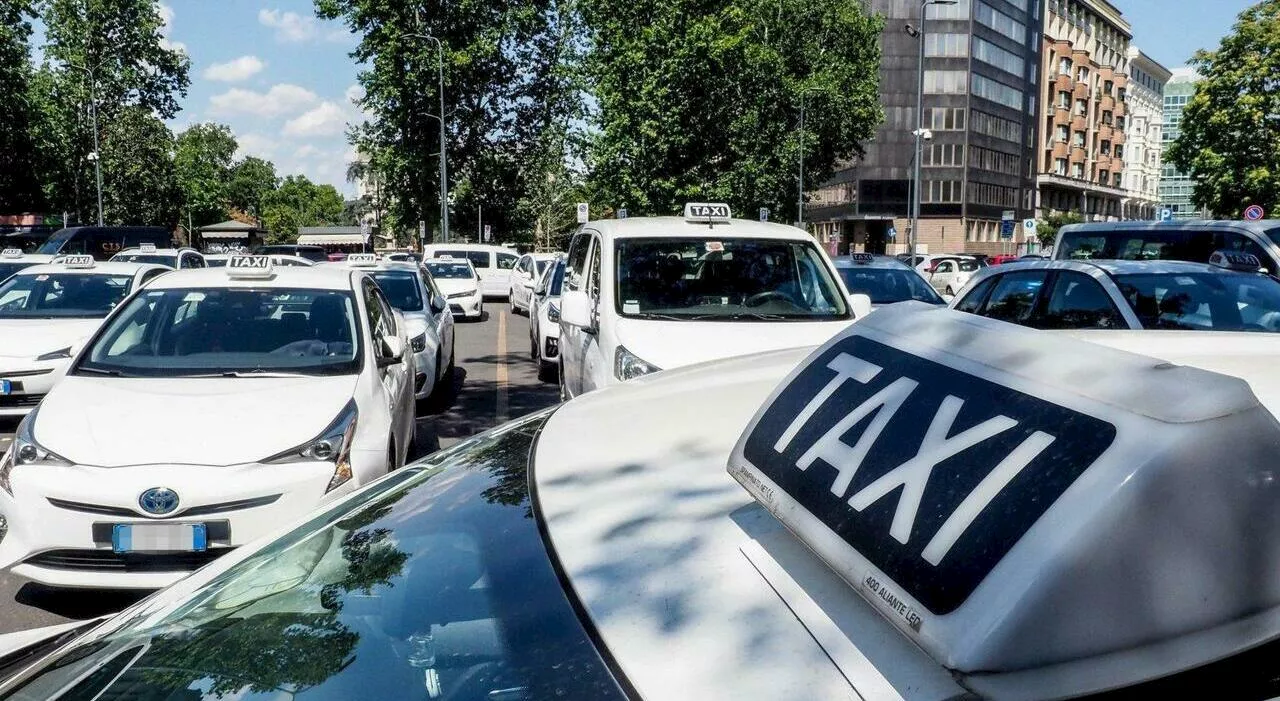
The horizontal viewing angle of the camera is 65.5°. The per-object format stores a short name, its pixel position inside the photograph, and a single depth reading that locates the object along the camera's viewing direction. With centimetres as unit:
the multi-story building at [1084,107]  7975
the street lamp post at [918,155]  3019
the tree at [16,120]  3762
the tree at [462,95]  4303
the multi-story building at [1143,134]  9894
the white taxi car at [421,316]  1017
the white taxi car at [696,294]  616
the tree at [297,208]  13125
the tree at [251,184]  12244
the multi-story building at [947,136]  6756
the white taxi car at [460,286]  2270
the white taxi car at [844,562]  90
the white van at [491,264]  3070
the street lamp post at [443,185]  3944
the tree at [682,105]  3525
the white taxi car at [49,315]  835
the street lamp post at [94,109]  4544
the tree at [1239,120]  3066
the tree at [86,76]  5269
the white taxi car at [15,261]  1508
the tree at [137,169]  5356
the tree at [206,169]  8589
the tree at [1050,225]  7194
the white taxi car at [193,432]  438
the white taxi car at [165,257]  1702
